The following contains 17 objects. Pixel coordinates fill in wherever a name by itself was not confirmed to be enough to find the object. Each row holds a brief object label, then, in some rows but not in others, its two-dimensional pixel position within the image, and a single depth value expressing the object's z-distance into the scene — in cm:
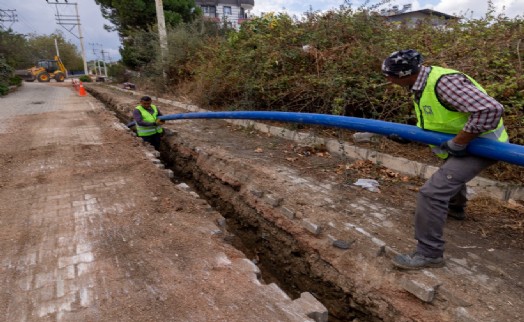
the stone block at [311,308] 226
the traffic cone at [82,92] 1811
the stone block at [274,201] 397
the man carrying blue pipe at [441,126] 220
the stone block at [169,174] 509
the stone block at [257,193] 427
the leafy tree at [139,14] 1911
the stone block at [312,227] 333
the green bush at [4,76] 1983
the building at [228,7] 4334
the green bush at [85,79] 3422
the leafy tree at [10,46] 2330
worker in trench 709
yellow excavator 3444
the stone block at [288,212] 368
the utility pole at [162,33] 1412
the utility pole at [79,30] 3879
